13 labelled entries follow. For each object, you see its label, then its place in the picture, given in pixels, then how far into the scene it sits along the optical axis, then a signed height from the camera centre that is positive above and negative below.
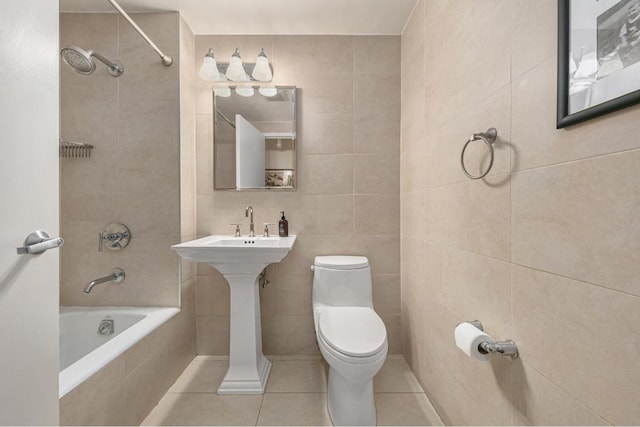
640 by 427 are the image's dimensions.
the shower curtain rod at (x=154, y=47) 1.42 +0.98
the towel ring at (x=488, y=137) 1.00 +0.26
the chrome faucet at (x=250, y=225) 2.02 -0.11
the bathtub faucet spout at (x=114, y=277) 1.71 -0.42
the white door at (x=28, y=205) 0.68 +0.01
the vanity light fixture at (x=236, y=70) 1.91 +0.96
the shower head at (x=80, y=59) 1.39 +0.77
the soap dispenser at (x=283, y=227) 2.01 -0.12
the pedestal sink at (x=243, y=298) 1.59 -0.54
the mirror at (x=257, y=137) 2.04 +0.53
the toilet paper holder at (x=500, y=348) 0.88 -0.44
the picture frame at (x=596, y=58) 0.55 +0.33
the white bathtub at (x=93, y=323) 1.64 -0.67
